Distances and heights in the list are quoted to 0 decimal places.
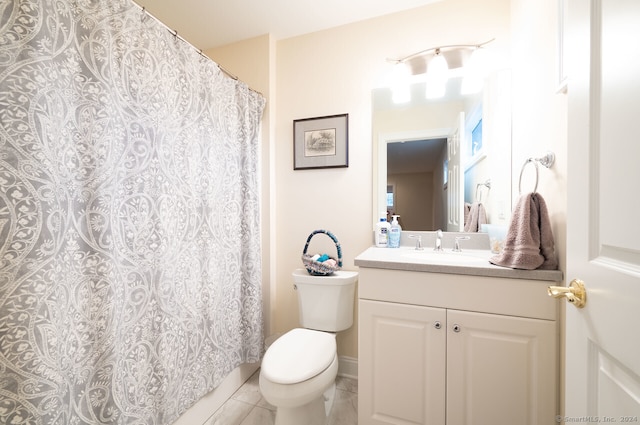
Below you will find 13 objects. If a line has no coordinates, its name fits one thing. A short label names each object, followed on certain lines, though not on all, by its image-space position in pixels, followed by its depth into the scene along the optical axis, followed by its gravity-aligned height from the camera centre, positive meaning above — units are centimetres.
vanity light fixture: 151 +88
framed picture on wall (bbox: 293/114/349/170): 177 +48
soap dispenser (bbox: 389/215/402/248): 164 -18
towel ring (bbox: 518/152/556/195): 100 +20
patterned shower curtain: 70 -3
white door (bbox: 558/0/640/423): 46 +0
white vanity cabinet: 98 -60
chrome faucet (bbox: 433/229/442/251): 156 -20
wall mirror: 149 +34
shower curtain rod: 102 +81
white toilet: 106 -70
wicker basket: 160 -36
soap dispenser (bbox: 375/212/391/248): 165 -17
